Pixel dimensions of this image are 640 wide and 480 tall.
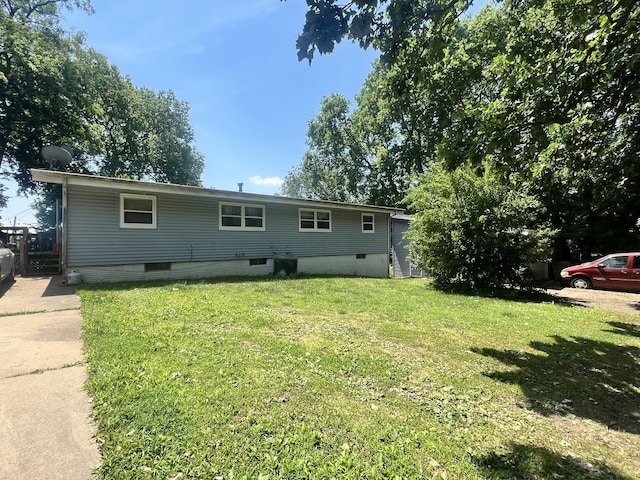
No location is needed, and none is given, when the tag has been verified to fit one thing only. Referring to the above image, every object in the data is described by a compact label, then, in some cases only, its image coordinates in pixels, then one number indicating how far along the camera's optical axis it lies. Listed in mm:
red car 11547
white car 7305
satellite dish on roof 10727
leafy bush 10203
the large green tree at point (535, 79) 3215
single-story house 8664
